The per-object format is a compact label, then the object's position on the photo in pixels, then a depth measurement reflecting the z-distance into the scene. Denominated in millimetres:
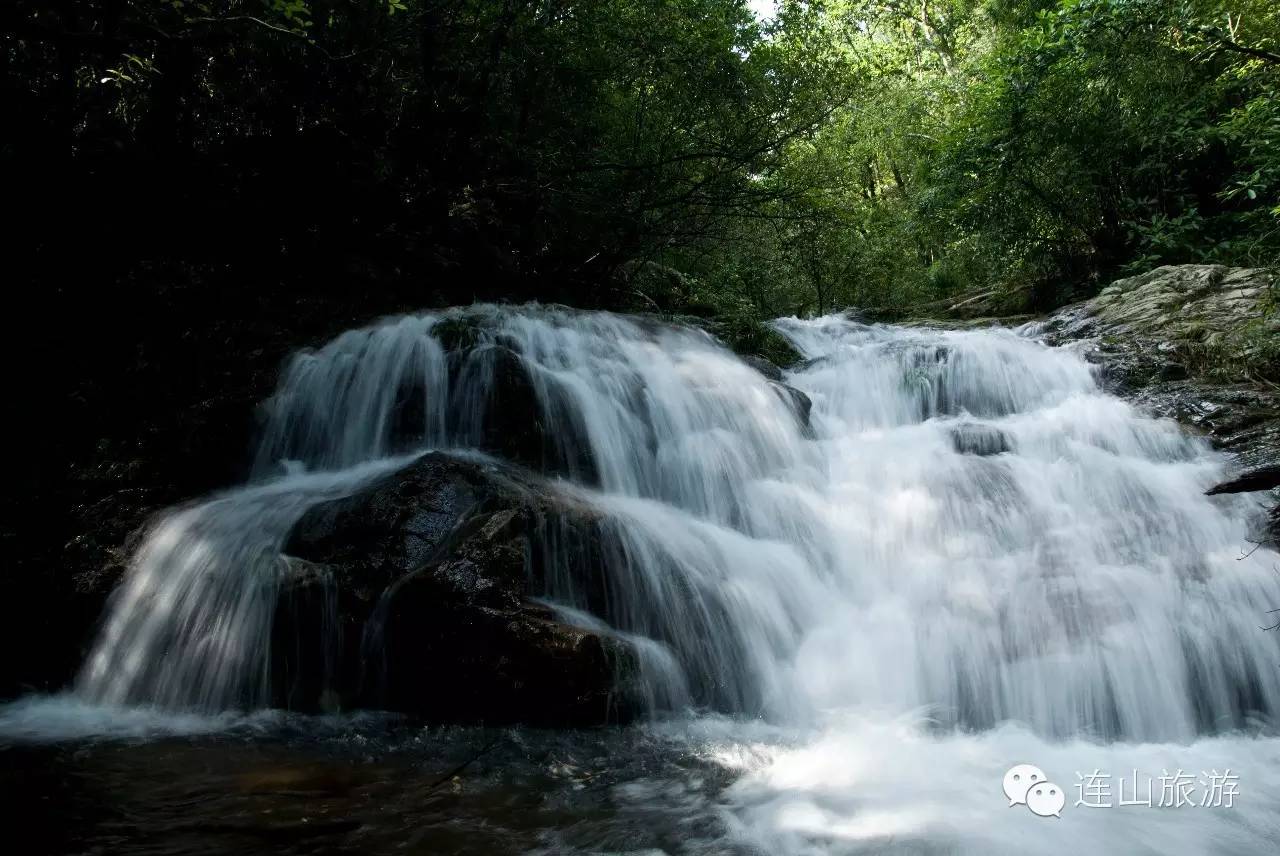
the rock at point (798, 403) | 8766
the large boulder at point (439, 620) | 4285
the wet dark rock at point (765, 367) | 10141
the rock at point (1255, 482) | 4074
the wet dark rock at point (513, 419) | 6648
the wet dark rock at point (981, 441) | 7848
